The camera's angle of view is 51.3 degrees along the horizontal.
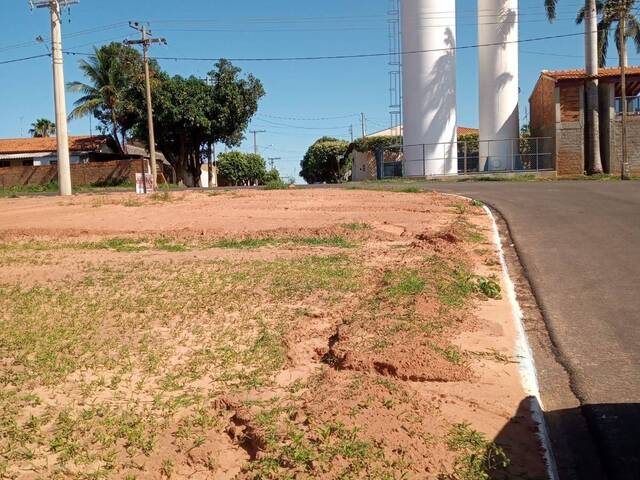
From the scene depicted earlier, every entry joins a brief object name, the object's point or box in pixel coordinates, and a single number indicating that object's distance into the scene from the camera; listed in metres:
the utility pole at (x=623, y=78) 31.91
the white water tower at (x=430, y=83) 39.41
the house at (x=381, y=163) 42.12
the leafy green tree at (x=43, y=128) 72.75
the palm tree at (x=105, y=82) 47.31
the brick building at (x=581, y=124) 37.44
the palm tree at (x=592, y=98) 35.88
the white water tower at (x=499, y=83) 39.25
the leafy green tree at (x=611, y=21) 34.44
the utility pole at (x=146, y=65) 38.47
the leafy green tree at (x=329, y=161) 66.81
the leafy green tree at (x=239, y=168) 66.12
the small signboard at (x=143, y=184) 26.47
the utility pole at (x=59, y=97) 28.94
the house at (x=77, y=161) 43.47
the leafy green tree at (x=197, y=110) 43.97
